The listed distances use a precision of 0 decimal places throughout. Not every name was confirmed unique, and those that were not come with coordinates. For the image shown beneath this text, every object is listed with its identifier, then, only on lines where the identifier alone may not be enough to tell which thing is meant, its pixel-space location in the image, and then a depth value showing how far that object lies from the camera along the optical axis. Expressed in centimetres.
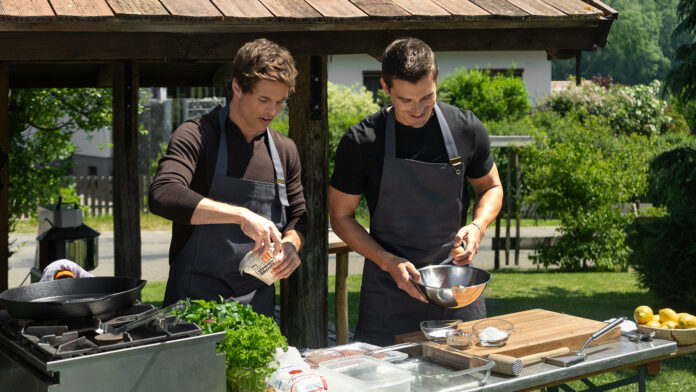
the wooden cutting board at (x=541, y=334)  245
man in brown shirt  256
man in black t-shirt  289
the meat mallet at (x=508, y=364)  229
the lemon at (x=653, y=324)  291
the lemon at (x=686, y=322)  290
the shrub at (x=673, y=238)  774
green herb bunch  204
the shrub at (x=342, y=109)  1622
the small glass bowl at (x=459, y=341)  243
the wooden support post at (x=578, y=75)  2458
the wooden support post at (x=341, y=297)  547
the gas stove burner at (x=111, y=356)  181
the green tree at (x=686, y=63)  804
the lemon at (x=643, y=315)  292
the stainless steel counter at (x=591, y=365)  226
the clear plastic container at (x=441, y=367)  219
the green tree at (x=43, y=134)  736
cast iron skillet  205
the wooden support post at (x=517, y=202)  1146
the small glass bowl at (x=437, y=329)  252
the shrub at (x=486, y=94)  1823
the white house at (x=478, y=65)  2197
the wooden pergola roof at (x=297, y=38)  334
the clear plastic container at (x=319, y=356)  231
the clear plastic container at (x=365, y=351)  238
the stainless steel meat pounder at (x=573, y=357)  242
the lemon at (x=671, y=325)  289
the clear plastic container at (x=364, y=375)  210
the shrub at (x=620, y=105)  1956
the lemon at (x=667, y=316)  292
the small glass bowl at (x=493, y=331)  246
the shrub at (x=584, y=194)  1086
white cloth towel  333
